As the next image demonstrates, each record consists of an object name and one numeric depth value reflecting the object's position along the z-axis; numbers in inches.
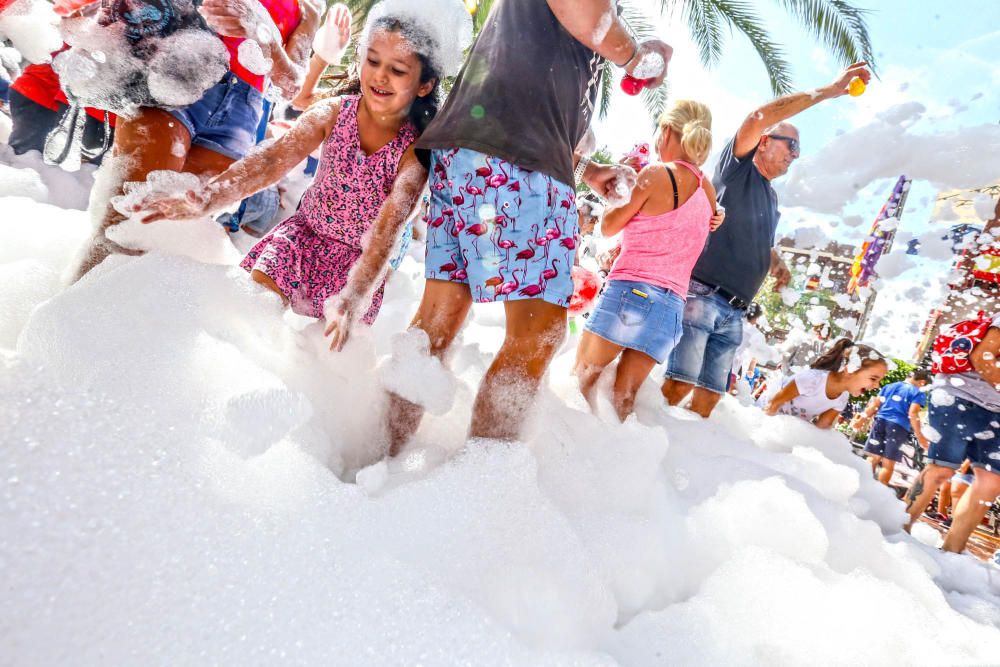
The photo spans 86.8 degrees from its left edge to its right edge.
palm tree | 213.6
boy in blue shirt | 179.9
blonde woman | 84.8
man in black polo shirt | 102.7
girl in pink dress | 52.9
